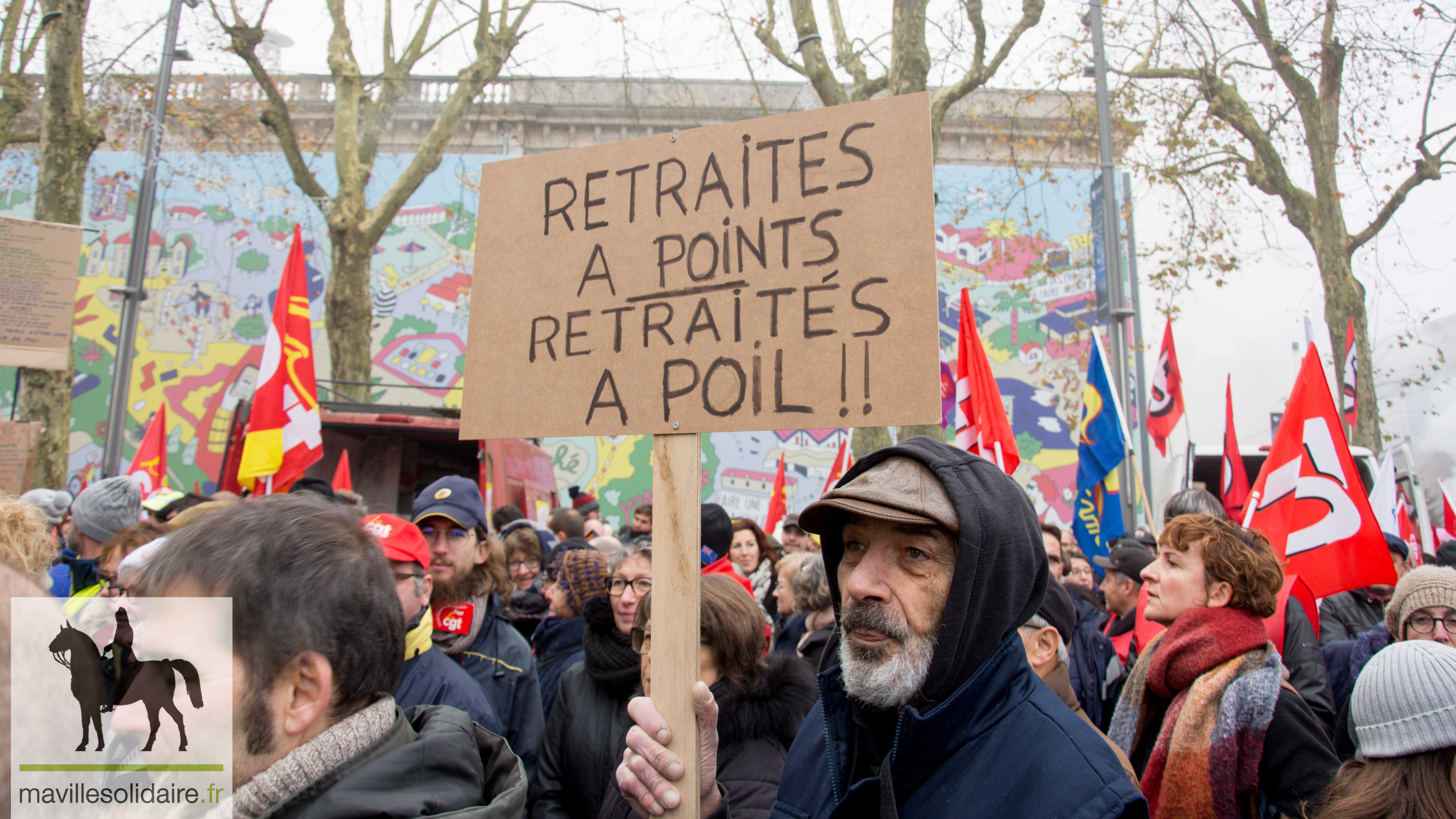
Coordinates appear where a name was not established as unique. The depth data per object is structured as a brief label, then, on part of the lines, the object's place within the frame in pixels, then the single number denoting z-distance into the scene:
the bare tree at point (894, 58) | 10.71
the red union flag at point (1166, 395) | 8.62
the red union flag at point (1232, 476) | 7.09
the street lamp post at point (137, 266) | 9.03
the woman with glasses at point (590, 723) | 3.04
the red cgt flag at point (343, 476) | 8.79
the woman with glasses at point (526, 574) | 5.38
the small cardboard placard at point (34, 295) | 5.04
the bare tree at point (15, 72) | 10.95
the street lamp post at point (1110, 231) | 9.64
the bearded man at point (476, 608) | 3.48
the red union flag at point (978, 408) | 6.66
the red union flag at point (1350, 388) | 9.84
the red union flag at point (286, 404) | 6.05
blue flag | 7.00
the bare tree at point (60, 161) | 9.38
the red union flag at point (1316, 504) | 4.32
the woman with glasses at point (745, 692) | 2.53
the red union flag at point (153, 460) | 7.61
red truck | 9.60
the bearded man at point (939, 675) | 1.53
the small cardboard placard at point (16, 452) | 6.26
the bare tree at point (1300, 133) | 13.23
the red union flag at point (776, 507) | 11.05
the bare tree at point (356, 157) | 13.65
